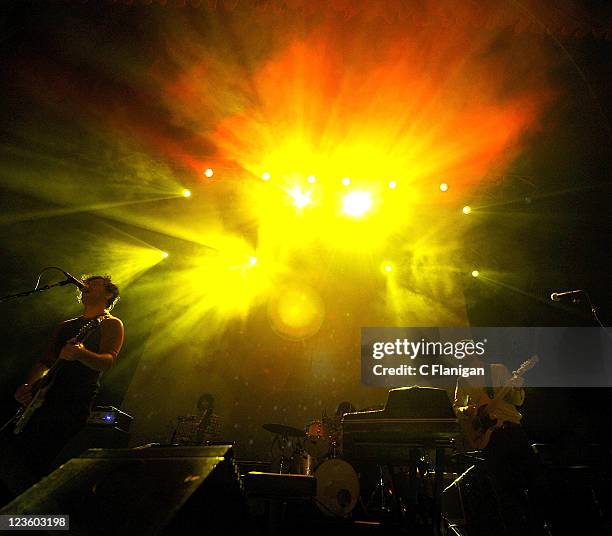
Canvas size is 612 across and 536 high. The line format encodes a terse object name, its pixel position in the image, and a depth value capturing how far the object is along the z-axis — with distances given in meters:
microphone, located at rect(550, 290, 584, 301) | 3.70
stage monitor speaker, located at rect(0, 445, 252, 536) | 1.12
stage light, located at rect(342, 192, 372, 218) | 7.48
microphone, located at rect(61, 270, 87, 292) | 3.05
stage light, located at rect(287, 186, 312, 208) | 7.50
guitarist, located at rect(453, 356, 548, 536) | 3.56
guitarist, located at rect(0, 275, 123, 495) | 2.30
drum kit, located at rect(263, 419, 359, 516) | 5.04
